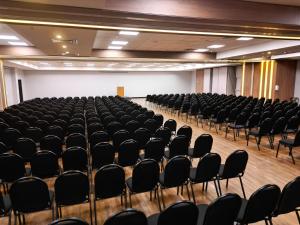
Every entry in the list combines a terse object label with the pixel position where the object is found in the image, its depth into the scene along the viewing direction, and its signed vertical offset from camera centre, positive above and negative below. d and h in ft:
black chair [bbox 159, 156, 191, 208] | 11.91 -4.85
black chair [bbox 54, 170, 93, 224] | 10.21 -4.94
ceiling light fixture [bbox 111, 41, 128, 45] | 38.27 +7.29
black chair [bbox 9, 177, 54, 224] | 9.52 -4.91
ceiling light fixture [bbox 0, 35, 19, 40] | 30.90 +6.79
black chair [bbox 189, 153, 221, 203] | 12.38 -4.85
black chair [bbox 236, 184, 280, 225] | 8.64 -4.92
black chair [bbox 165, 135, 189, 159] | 16.92 -4.79
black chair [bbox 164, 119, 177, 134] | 24.75 -4.47
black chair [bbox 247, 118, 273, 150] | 23.59 -4.79
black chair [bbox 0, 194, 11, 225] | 10.02 -5.59
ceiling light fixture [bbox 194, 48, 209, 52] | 49.23 +7.54
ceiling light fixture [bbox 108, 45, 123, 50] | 43.14 +7.46
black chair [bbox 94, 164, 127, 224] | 10.74 -4.85
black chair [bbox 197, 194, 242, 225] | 7.80 -4.58
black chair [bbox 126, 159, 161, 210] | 11.54 -4.88
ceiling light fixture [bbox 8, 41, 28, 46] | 36.52 +7.07
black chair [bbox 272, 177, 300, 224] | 9.23 -4.95
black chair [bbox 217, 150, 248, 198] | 12.55 -4.68
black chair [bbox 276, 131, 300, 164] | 19.94 -5.35
